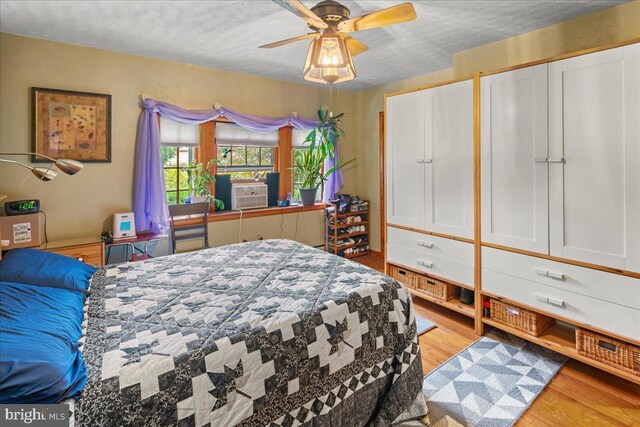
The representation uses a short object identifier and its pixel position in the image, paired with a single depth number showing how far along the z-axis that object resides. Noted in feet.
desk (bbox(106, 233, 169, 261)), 11.12
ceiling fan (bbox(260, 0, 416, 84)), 6.03
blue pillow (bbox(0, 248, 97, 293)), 5.74
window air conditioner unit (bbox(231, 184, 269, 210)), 14.34
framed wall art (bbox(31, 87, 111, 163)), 10.28
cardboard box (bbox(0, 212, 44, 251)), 9.10
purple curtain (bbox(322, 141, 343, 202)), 17.03
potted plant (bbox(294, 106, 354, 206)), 15.79
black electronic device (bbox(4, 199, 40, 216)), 9.31
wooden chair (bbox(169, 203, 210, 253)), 12.25
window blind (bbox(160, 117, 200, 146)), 12.73
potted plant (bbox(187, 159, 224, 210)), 13.51
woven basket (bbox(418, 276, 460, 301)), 10.57
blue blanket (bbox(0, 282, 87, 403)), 3.44
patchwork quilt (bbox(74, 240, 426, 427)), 4.07
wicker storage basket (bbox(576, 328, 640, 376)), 6.88
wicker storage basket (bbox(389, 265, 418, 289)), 11.51
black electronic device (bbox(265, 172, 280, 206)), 15.53
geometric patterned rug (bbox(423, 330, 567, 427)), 6.48
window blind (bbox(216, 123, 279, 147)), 14.16
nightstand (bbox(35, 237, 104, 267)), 9.78
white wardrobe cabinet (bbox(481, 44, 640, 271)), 6.73
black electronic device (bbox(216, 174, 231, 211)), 14.16
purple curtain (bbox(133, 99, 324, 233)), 11.86
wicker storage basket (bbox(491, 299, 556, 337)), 8.40
